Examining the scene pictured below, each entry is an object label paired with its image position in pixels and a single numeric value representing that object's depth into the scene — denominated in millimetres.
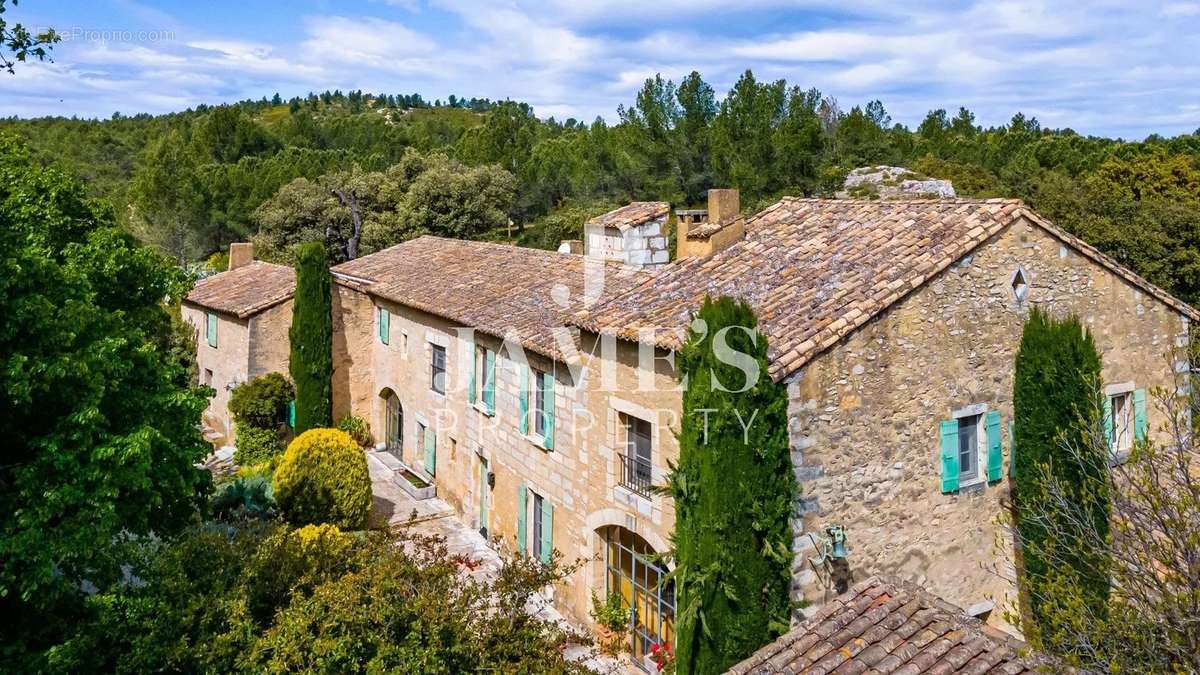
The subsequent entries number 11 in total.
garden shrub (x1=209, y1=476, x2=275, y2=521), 16938
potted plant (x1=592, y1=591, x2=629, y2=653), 12602
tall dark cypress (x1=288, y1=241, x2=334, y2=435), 21016
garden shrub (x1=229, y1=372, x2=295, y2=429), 21391
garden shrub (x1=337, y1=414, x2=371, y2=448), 22766
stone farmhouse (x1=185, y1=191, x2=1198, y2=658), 10195
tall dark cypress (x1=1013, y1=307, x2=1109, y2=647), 10586
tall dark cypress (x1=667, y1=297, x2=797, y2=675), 9016
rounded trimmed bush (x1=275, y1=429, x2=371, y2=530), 16688
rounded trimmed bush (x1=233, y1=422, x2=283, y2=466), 21391
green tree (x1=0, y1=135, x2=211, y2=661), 8344
